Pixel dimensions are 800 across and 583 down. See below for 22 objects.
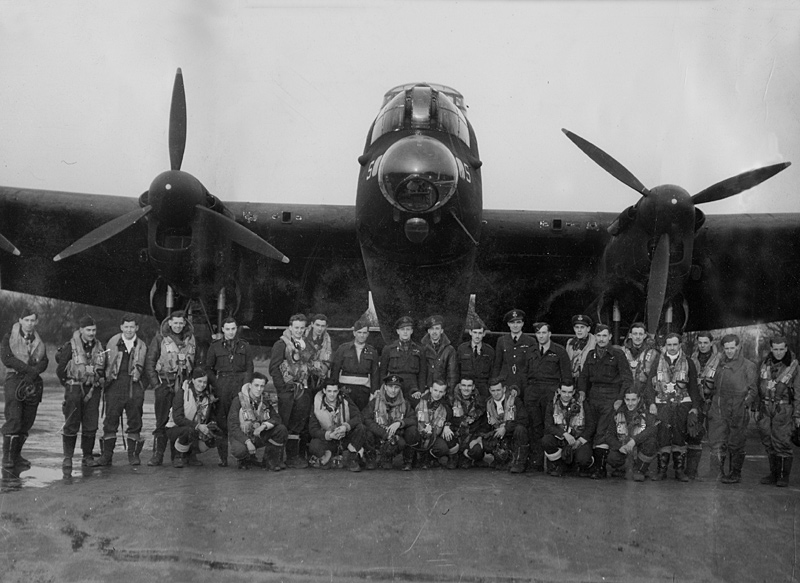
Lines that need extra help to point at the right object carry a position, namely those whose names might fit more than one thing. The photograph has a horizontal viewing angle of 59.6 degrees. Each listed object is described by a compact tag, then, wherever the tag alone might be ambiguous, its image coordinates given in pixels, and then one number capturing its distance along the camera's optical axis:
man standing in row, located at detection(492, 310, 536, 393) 9.09
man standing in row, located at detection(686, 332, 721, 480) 8.38
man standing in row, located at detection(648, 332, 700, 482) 8.37
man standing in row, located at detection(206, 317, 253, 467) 8.90
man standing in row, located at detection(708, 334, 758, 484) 8.42
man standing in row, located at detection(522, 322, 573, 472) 8.85
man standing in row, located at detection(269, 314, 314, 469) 8.80
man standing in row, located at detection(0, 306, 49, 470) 8.38
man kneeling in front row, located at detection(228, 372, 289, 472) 8.20
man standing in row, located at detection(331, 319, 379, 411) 9.02
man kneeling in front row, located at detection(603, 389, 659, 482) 8.23
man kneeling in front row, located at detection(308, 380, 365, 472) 8.34
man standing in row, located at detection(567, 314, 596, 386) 9.45
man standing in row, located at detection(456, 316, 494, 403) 9.38
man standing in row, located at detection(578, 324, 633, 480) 8.49
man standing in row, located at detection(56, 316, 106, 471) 8.47
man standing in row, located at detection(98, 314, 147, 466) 8.67
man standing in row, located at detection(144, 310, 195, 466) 8.71
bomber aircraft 9.34
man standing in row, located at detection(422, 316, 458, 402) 8.98
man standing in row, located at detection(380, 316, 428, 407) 8.90
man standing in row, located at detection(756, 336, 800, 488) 8.21
